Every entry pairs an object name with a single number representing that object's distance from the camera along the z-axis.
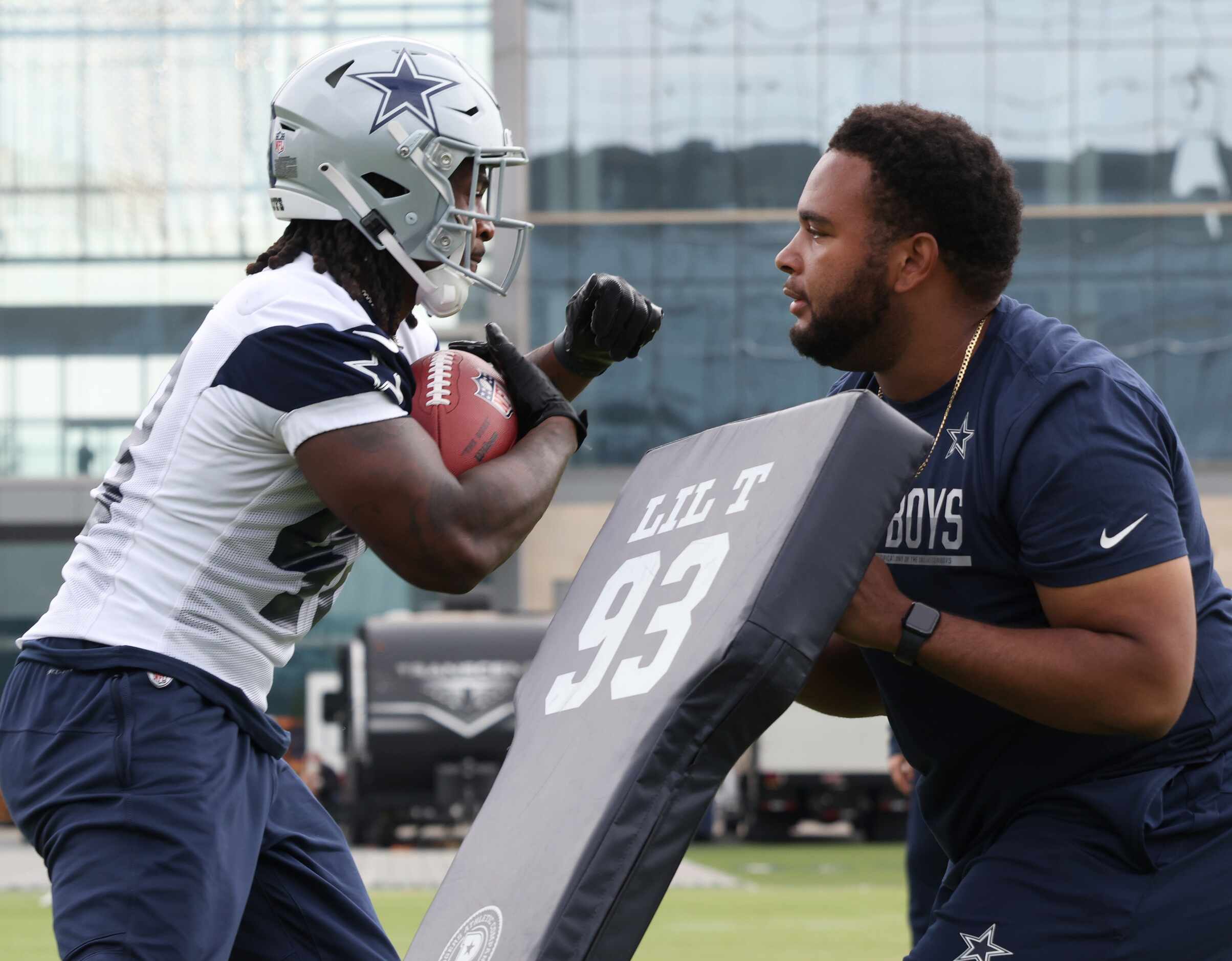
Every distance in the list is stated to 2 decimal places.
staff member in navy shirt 5.61
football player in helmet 6.05
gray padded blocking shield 5.20
